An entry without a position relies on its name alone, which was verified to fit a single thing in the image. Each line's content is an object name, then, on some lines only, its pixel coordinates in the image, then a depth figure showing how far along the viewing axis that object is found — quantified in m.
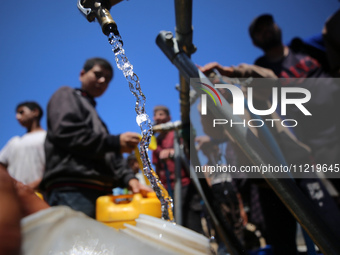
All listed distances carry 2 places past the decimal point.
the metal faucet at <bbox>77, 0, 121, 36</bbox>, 0.67
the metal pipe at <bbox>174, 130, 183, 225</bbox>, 1.73
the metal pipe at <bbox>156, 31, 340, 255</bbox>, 0.58
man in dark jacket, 1.41
